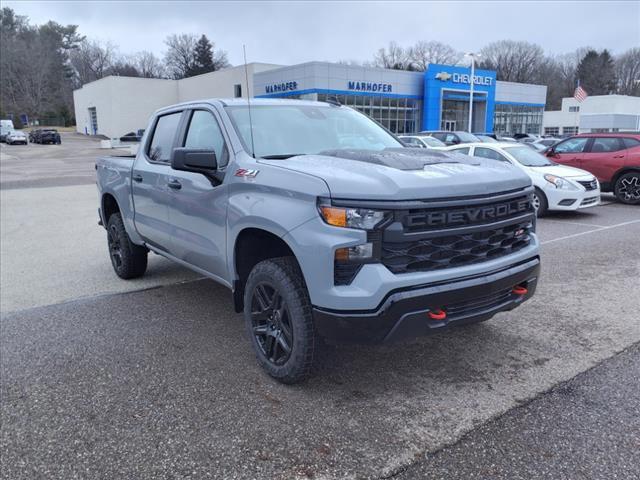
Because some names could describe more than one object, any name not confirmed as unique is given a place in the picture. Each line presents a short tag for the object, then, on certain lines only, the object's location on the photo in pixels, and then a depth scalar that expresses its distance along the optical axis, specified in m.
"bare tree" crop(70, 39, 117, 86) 101.56
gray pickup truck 2.92
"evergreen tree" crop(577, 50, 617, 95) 97.06
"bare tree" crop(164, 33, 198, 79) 93.00
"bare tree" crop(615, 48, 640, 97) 99.00
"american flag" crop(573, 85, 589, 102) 39.56
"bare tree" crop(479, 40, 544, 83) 98.62
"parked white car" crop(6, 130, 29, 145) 55.50
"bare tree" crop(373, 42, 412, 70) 97.06
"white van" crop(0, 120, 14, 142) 61.44
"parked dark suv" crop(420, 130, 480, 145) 23.77
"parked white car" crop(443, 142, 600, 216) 10.50
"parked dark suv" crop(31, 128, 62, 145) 57.72
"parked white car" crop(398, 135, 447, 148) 19.59
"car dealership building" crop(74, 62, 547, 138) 44.66
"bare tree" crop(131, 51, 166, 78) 99.38
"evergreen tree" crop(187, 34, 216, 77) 86.00
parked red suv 12.38
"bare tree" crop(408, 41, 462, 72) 98.97
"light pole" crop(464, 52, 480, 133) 39.82
